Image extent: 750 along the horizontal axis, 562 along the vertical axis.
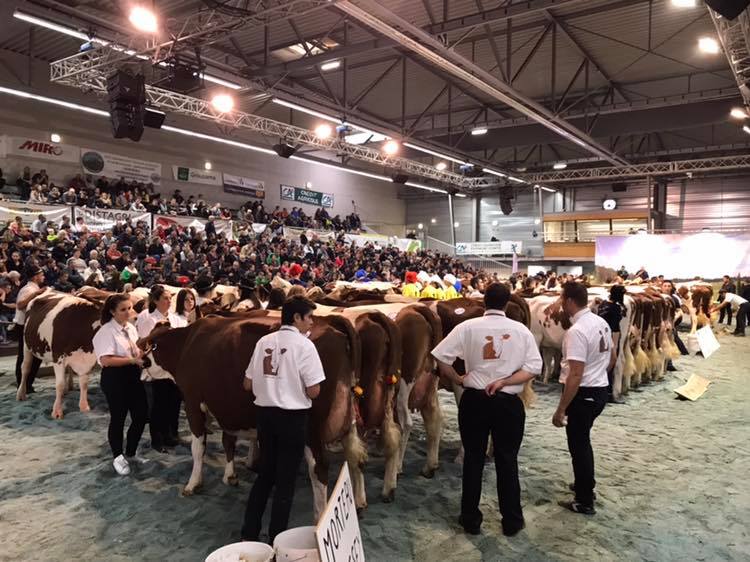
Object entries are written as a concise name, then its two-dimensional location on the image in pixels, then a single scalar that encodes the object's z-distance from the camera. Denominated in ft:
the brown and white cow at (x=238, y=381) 12.11
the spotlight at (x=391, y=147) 65.62
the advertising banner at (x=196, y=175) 79.21
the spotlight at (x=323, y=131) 63.77
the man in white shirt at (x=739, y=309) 50.55
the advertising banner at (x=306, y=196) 95.84
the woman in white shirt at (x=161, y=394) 17.38
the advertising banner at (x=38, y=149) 60.90
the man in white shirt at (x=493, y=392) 11.55
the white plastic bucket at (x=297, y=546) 8.61
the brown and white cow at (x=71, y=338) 21.15
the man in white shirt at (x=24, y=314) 24.32
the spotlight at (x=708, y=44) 37.91
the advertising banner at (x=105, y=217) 51.68
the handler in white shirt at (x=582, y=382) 12.77
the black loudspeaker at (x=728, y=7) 24.30
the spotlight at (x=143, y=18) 32.55
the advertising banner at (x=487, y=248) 107.65
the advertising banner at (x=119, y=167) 68.58
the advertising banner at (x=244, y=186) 86.33
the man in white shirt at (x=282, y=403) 10.80
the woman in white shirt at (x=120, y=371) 14.87
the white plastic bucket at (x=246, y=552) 8.74
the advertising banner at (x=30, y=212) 46.34
